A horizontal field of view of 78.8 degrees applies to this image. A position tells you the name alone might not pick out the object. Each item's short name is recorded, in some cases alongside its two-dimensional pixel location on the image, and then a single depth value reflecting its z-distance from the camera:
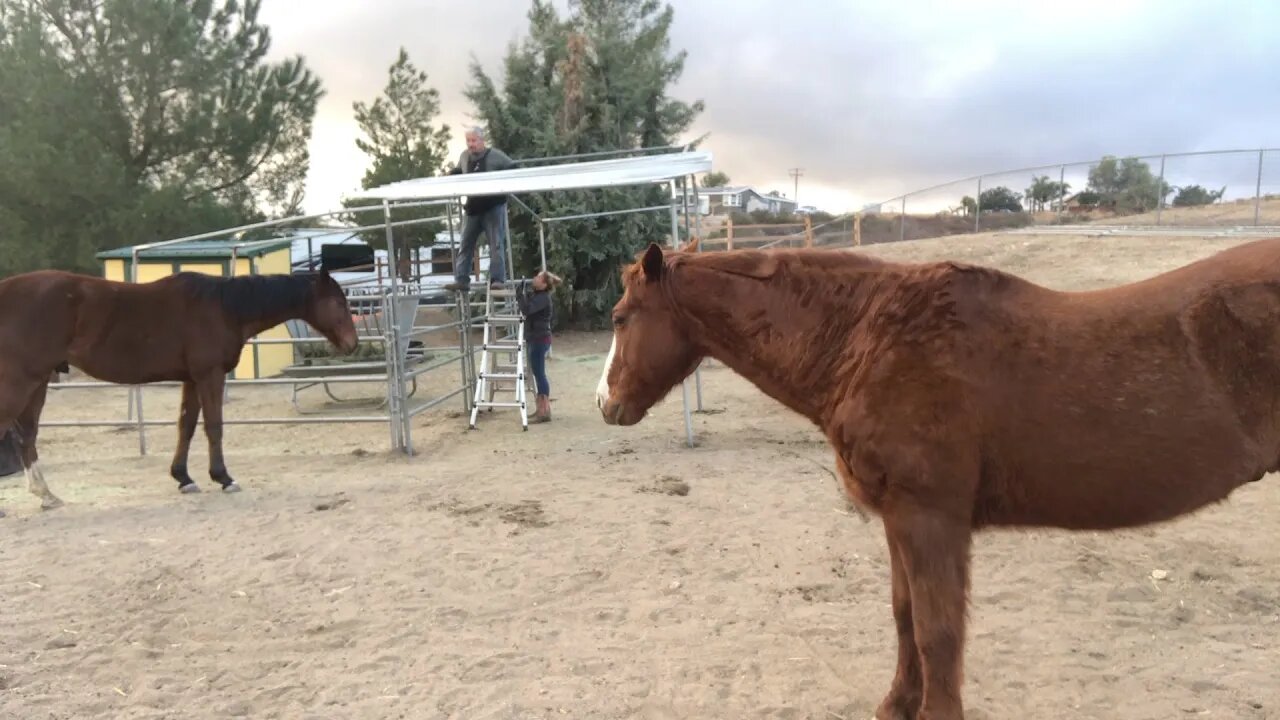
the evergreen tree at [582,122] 17.27
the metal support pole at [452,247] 8.94
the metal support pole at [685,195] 7.26
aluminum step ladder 8.91
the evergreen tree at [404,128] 22.92
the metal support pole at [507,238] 9.21
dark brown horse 6.01
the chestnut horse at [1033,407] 2.23
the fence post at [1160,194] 18.23
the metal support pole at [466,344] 9.10
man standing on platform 8.50
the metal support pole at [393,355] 7.50
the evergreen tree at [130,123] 11.83
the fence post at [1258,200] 16.08
